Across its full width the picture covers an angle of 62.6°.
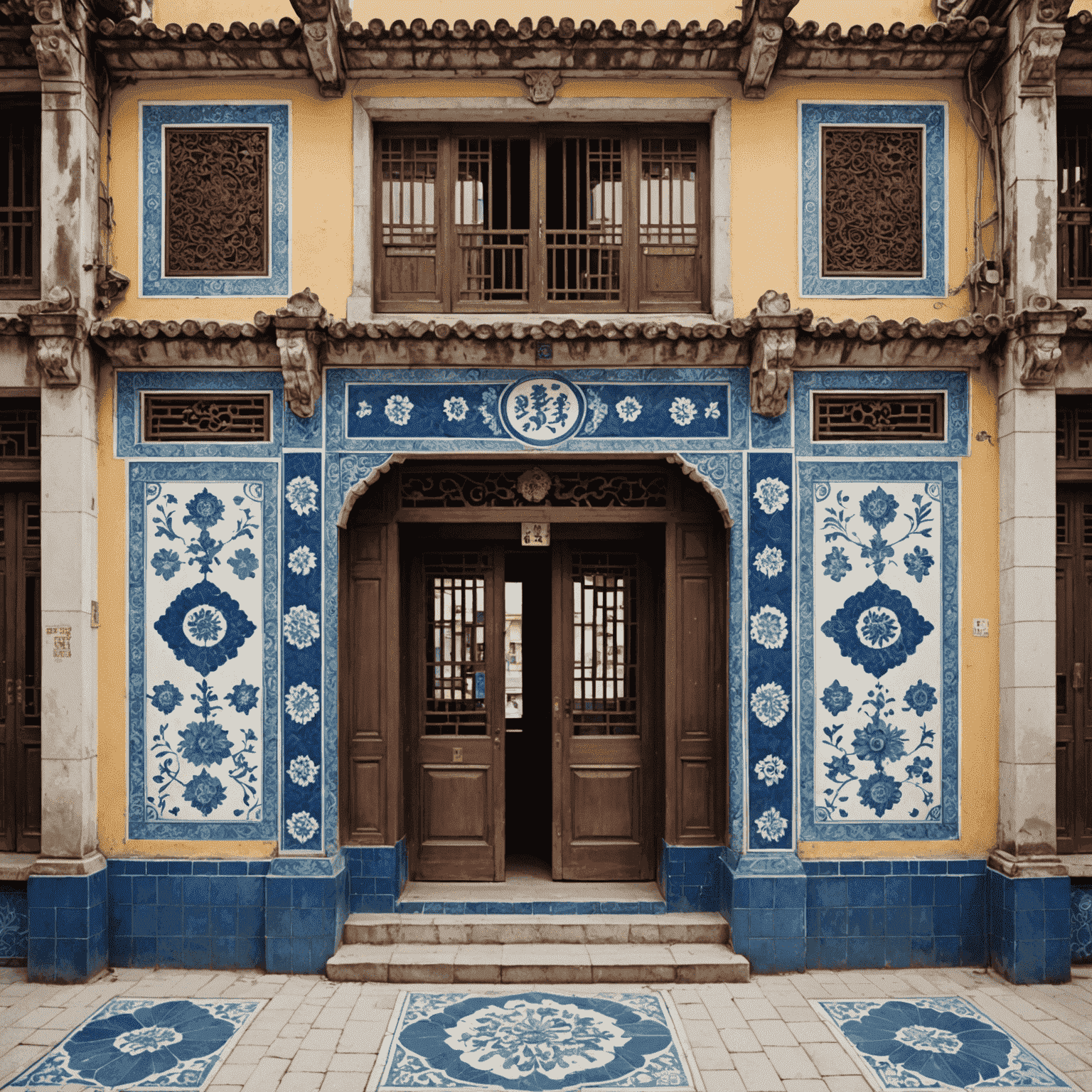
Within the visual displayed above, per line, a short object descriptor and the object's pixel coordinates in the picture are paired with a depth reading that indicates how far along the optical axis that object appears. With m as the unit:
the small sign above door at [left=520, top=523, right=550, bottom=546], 7.01
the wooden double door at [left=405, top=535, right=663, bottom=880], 7.17
